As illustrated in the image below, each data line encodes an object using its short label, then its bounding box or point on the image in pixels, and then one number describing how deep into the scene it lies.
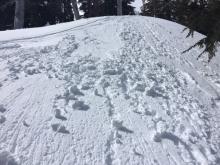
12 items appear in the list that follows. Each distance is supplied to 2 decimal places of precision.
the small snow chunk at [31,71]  3.62
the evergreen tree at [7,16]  12.32
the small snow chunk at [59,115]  2.72
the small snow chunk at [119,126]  2.65
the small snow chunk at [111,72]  3.78
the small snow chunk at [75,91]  3.20
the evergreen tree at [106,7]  13.84
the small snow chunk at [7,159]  2.10
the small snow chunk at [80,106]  2.94
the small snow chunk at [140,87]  3.42
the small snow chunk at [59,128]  2.53
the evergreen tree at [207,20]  3.52
